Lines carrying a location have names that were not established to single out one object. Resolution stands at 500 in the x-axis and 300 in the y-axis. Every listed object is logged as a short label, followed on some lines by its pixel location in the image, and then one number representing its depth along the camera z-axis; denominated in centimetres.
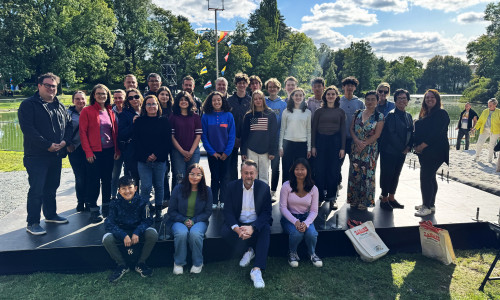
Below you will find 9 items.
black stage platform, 335
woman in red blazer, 385
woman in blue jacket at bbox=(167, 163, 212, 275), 331
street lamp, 1908
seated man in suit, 342
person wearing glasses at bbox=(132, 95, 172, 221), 380
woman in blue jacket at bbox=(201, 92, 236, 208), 418
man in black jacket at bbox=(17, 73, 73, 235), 352
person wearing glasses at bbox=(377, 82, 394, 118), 501
